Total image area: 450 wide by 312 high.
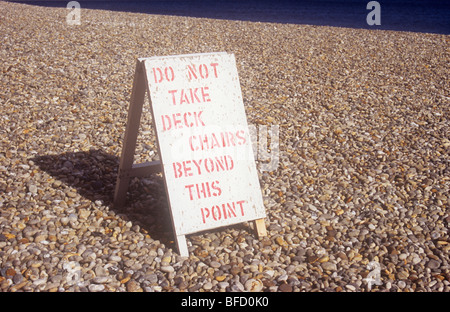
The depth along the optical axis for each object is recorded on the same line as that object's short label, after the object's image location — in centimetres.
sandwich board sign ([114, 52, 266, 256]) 316
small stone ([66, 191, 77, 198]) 395
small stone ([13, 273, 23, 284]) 292
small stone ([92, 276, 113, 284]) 298
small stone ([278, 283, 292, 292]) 298
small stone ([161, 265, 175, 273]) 312
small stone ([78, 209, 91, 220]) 368
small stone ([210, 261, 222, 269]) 321
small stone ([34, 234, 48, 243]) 334
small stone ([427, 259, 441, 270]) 323
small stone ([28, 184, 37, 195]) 397
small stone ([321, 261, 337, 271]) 320
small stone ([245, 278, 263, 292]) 300
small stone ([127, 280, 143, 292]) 294
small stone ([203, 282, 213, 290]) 300
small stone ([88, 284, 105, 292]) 291
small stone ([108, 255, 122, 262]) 321
